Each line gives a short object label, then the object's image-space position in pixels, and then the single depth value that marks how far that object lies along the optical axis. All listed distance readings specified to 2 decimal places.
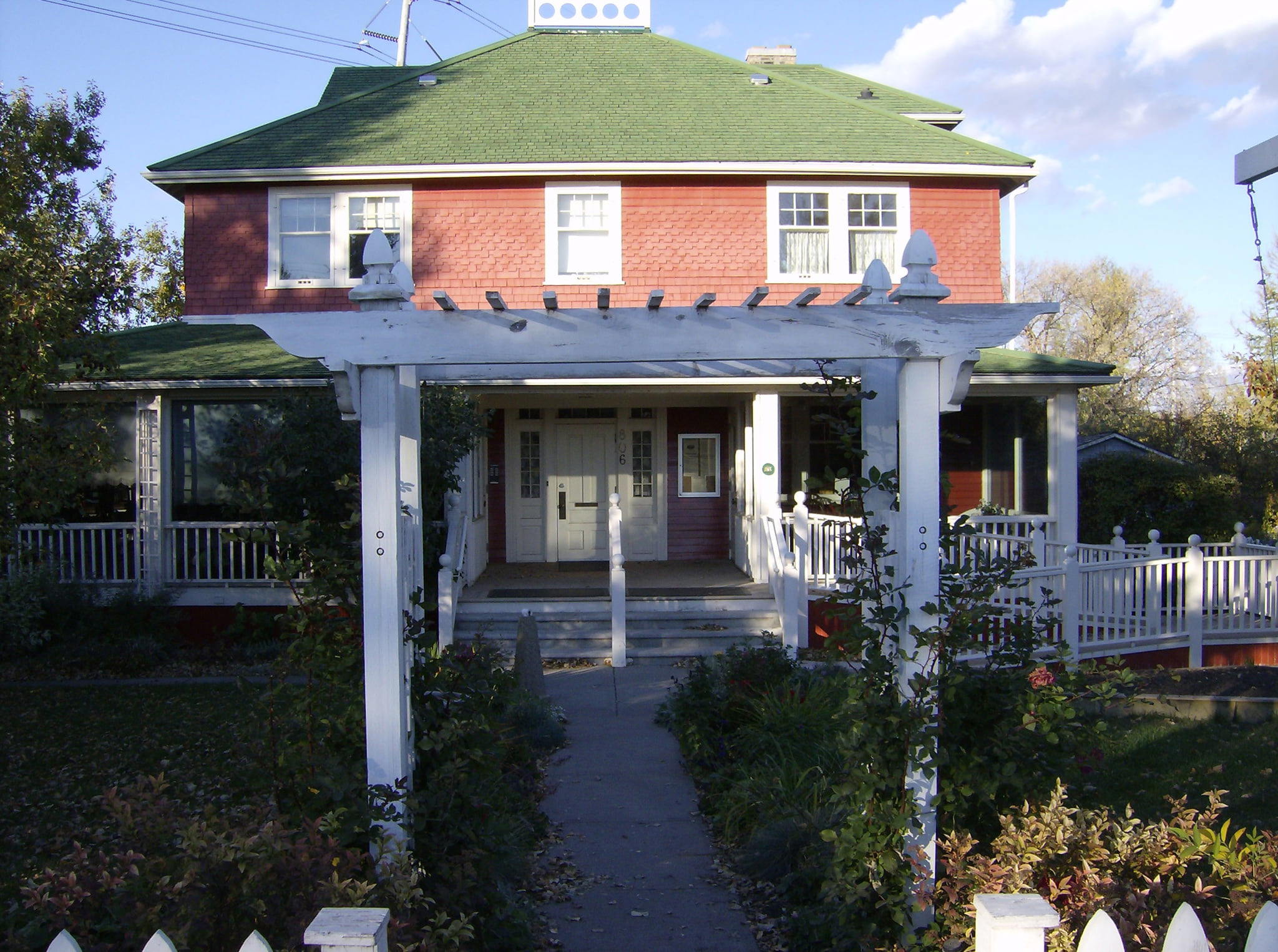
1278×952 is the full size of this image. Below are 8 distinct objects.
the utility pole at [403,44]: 28.64
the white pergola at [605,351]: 4.07
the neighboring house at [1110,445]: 20.75
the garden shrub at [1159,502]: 15.81
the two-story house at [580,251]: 13.84
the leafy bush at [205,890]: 3.21
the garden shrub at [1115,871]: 3.34
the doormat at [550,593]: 12.94
